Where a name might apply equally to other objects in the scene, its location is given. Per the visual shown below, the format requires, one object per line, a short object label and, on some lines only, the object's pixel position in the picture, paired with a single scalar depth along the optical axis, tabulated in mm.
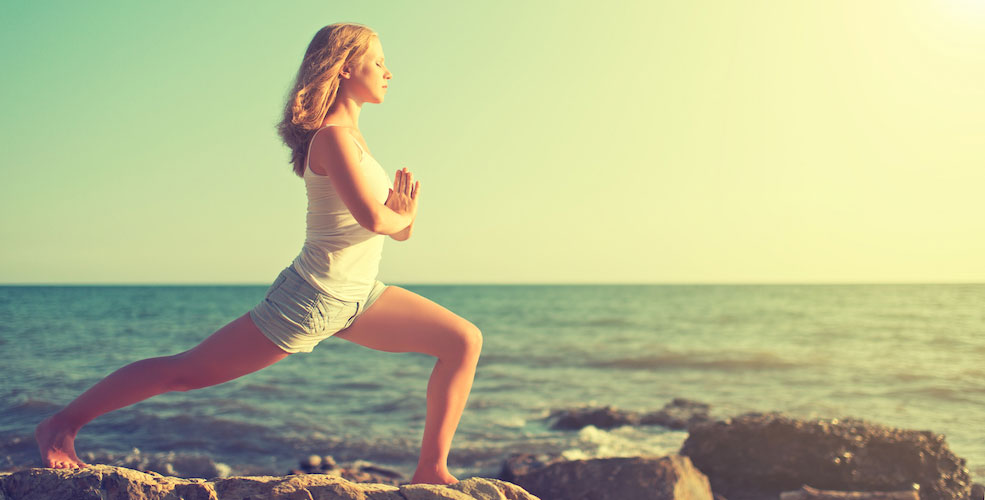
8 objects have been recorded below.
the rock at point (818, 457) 5352
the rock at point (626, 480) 4203
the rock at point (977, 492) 5429
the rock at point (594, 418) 10031
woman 2727
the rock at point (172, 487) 2588
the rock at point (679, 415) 10047
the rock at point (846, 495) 4617
